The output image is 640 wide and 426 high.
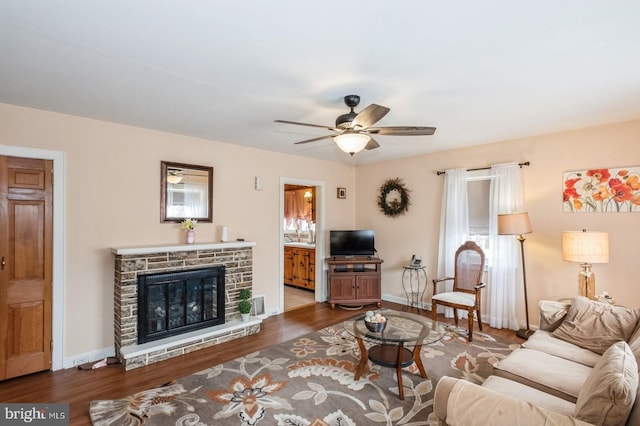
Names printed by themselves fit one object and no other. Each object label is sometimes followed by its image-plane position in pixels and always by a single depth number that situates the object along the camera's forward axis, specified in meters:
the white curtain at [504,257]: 4.26
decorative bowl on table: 2.95
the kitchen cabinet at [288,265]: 6.96
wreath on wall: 5.53
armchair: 4.02
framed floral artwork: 3.48
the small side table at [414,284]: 5.31
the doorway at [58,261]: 3.17
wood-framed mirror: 3.89
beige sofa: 1.39
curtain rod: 4.16
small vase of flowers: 3.92
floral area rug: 2.40
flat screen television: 5.60
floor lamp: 3.86
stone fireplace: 3.34
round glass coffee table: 2.76
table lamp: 3.24
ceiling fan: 2.57
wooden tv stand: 5.29
